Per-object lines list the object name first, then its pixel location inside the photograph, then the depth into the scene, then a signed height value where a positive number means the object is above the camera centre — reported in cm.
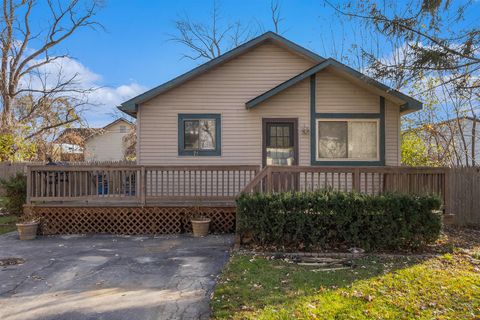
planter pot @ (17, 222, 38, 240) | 727 -146
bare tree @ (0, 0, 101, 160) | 1978 +609
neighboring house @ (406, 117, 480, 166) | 1334 +115
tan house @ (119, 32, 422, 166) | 912 +126
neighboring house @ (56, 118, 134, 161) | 3203 +223
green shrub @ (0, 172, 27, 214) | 852 -73
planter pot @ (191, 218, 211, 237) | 750 -143
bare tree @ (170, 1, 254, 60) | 2252 +918
